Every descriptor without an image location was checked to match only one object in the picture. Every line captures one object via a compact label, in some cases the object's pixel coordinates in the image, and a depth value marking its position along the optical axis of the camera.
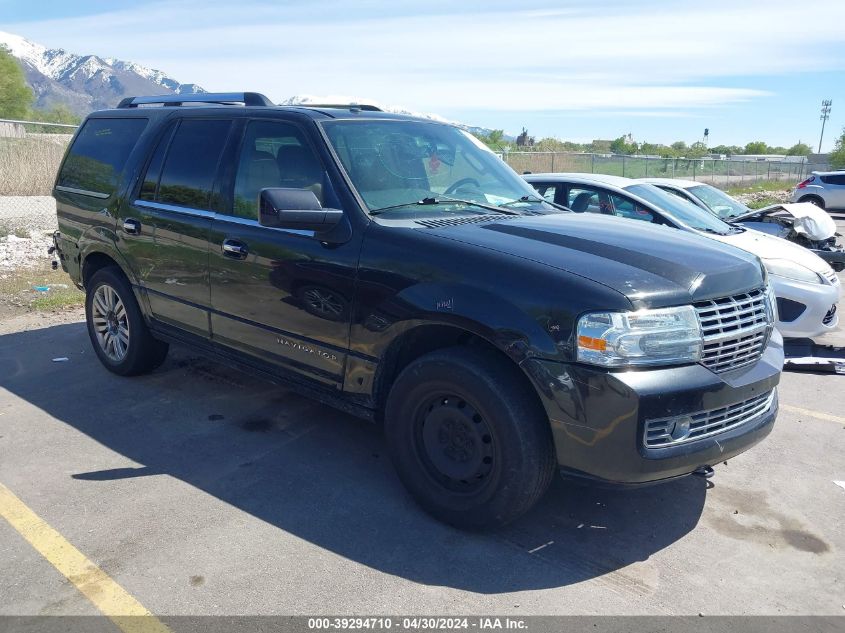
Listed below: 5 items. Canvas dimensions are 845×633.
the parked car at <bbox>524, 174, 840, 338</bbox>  7.05
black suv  3.25
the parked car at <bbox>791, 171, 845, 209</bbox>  23.86
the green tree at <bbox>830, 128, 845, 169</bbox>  45.98
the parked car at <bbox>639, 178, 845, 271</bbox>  9.57
